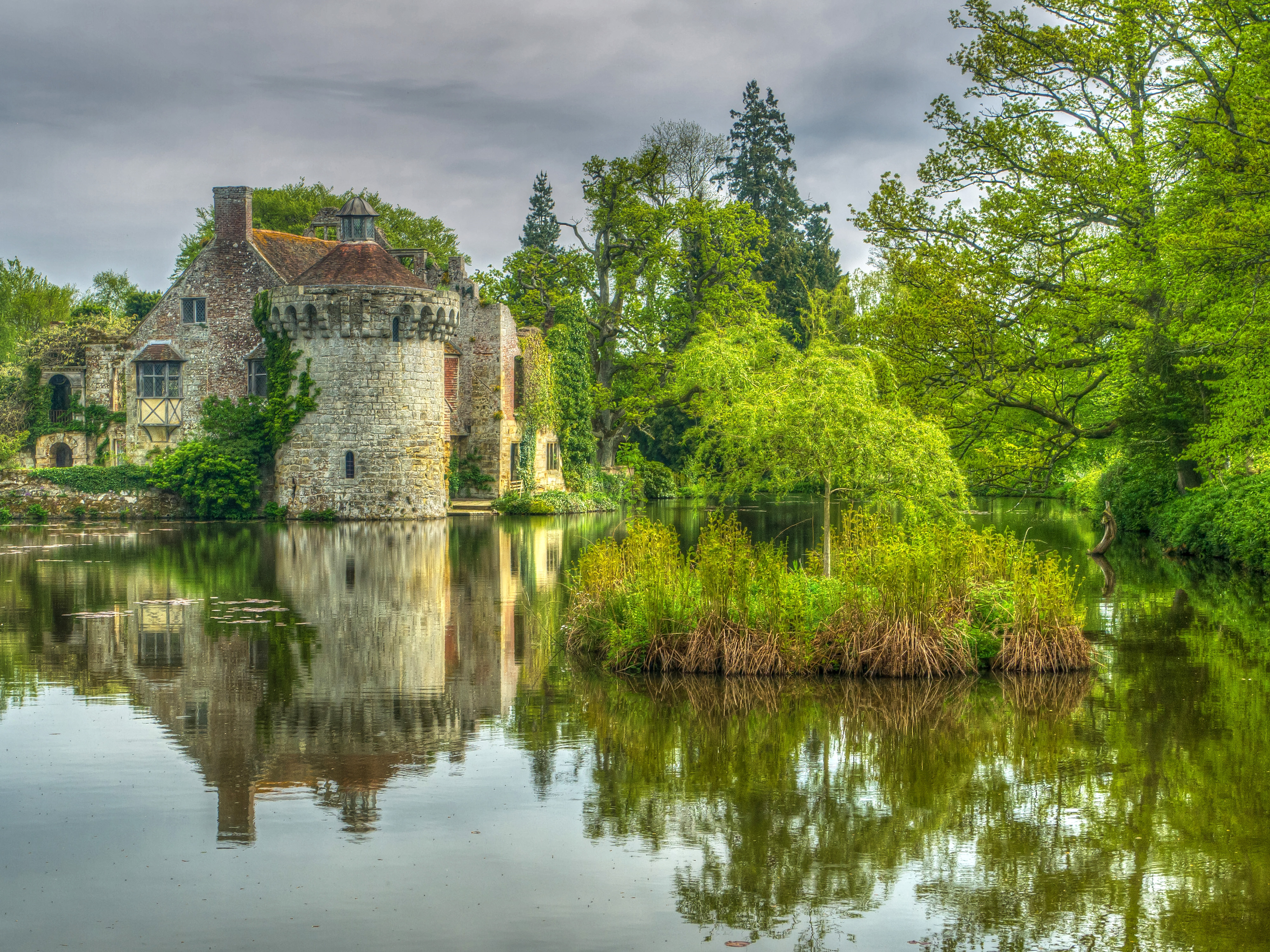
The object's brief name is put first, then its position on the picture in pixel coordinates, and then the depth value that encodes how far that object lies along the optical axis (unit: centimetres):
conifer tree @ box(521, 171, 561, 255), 8119
